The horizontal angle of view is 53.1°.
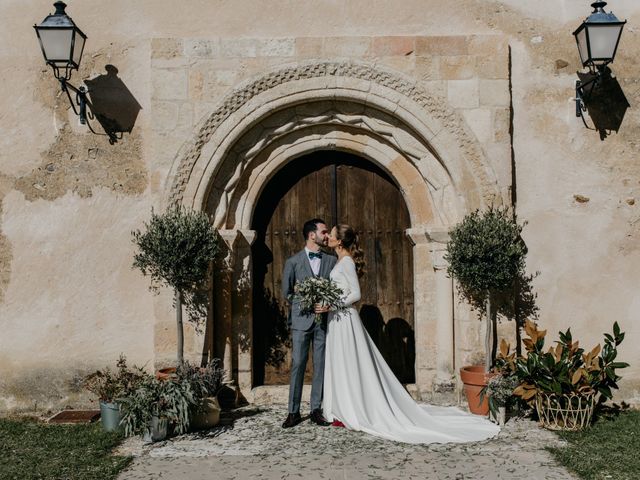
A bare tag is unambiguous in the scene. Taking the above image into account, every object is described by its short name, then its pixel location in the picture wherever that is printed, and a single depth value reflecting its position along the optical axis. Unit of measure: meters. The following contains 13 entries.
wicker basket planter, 5.02
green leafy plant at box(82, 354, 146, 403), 5.18
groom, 5.27
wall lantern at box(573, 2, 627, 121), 5.38
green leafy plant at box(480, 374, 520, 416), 5.11
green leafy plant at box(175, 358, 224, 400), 5.08
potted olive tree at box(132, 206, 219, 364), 5.22
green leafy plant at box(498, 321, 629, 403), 4.96
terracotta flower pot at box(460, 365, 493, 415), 5.33
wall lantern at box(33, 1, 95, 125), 5.38
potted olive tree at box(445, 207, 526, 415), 5.21
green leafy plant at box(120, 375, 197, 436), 4.84
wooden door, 6.22
